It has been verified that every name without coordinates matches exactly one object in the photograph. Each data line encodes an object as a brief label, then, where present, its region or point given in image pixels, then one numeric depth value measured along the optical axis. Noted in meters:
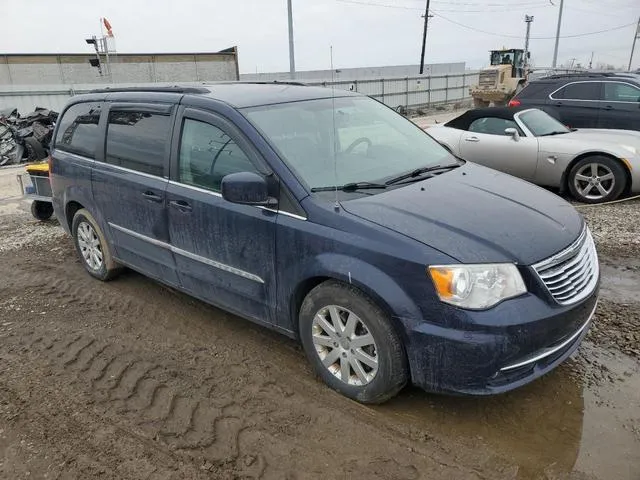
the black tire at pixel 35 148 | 13.54
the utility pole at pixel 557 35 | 42.50
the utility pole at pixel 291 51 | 18.27
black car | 9.46
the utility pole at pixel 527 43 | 36.72
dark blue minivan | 2.68
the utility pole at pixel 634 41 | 36.32
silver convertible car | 7.29
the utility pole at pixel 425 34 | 40.38
